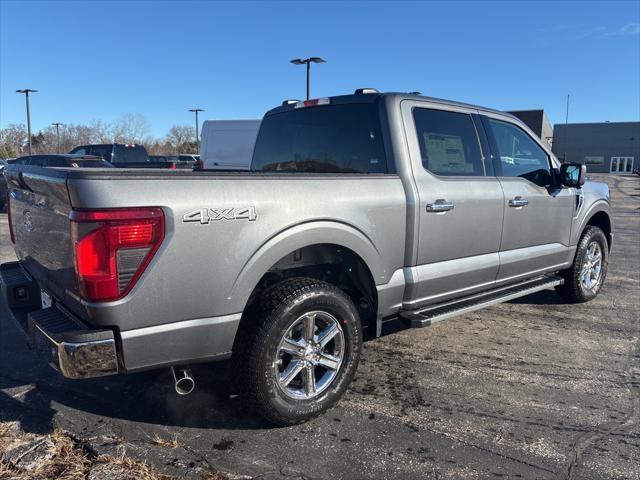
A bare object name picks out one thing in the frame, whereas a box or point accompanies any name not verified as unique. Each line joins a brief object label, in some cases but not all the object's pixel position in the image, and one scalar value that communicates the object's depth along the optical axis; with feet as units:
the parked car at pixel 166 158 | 70.94
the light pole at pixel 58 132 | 176.45
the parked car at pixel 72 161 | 44.08
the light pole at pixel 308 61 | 82.74
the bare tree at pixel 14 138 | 173.17
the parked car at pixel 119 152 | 61.01
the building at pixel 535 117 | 151.78
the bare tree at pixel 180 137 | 241.92
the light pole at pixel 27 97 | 126.50
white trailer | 53.16
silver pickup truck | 8.10
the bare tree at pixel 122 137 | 205.63
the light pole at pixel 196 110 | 151.12
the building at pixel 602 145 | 208.74
